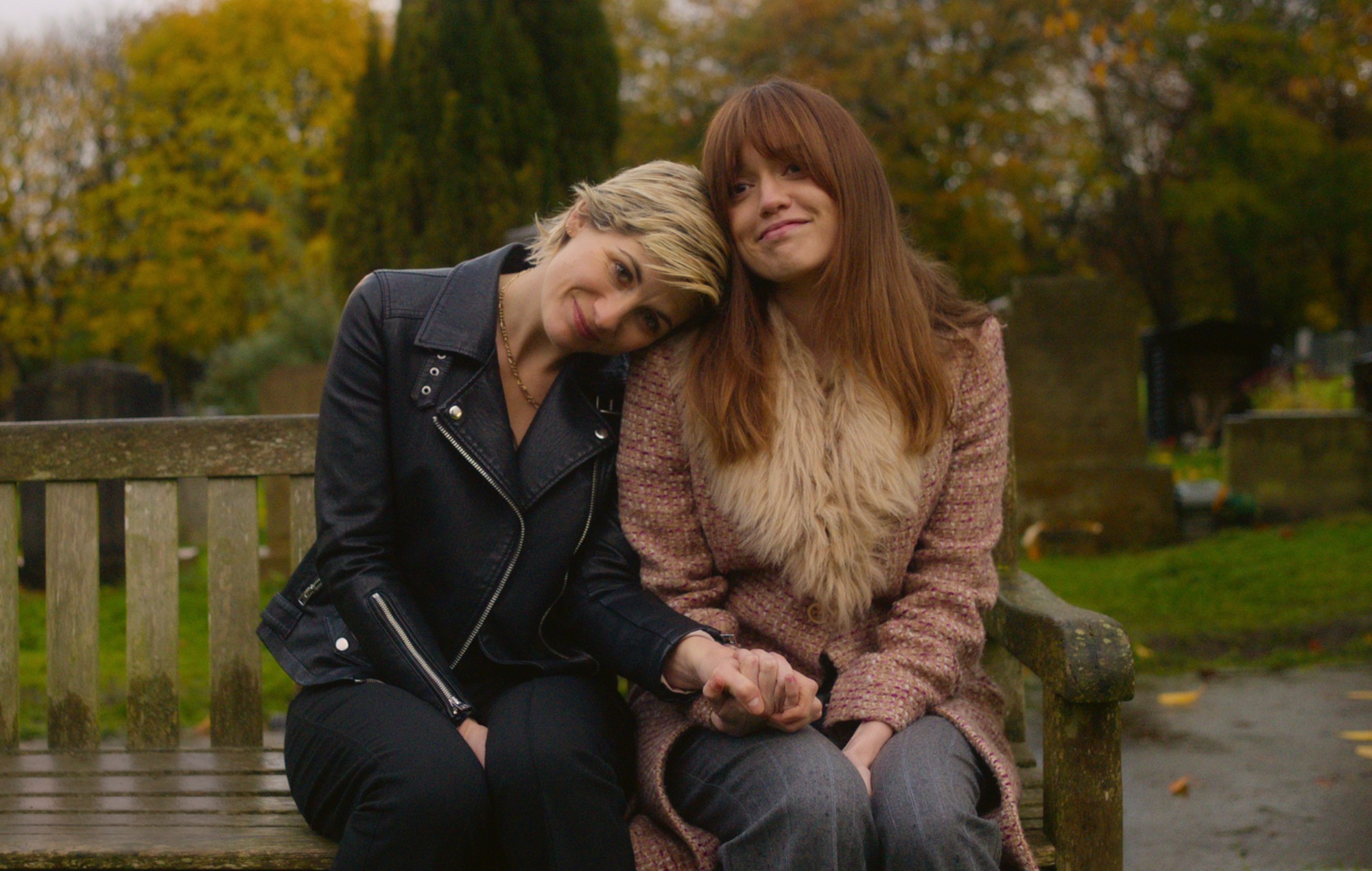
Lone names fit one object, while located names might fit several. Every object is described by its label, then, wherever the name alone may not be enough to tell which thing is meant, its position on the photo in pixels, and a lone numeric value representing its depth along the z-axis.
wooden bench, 2.92
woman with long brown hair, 2.46
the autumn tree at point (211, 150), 27.31
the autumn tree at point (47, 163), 27.72
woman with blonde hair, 2.40
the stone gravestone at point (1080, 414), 8.27
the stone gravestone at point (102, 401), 7.43
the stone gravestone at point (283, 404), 7.31
